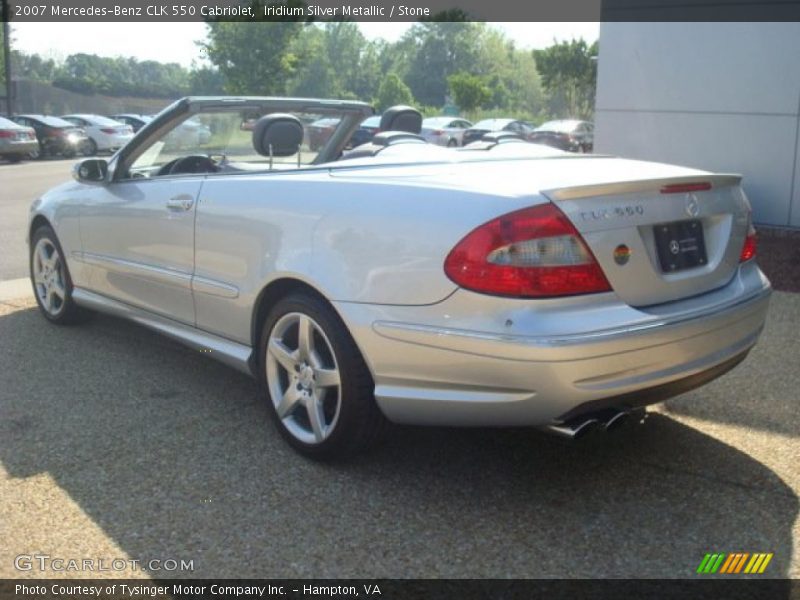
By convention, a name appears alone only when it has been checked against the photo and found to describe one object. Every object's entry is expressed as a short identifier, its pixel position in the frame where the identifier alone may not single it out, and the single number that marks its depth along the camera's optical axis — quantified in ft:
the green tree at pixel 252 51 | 167.63
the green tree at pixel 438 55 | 310.04
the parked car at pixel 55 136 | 92.79
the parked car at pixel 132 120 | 115.75
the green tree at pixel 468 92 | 166.81
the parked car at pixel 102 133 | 100.63
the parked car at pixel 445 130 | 96.02
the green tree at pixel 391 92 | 223.92
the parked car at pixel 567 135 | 84.58
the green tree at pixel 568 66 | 150.82
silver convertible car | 10.20
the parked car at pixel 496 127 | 94.79
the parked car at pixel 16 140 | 82.07
